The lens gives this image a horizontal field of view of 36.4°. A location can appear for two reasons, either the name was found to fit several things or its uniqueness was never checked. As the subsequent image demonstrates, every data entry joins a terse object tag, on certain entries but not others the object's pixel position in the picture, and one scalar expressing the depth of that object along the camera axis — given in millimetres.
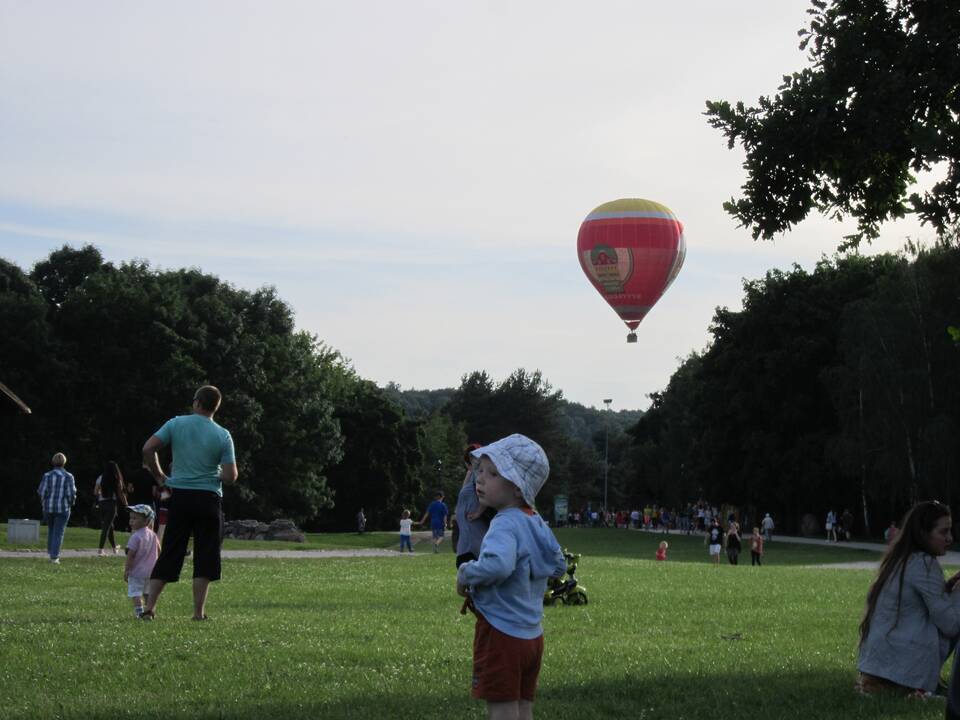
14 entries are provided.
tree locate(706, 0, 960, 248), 12719
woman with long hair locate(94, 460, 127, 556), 28844
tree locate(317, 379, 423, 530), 98375
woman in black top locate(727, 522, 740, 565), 41906
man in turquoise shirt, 12609
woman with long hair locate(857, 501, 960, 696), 9664
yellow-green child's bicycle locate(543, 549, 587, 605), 17500
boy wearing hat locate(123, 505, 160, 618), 14516
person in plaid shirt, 25797
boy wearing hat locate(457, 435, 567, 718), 6824
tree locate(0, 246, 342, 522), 66875
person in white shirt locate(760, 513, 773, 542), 65938
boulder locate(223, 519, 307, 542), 52125
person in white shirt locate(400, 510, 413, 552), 44062
